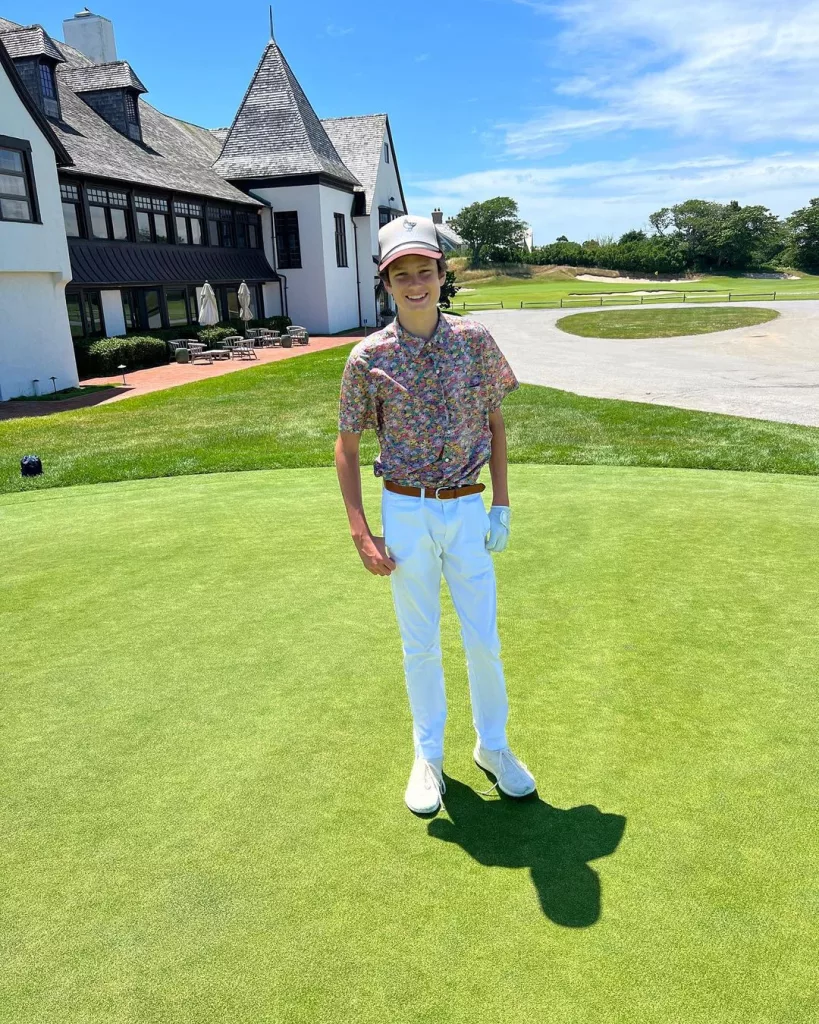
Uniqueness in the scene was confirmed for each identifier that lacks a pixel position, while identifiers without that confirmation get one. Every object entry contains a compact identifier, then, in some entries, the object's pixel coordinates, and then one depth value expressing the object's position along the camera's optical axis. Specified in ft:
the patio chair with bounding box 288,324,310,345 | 107.86
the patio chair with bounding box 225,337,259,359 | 93.50
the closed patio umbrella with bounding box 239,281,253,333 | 99.76
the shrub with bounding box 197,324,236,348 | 98.33
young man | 10.48
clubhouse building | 65.67
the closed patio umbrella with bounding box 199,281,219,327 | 91.04
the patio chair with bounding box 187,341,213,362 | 90.38
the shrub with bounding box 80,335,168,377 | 79.05
